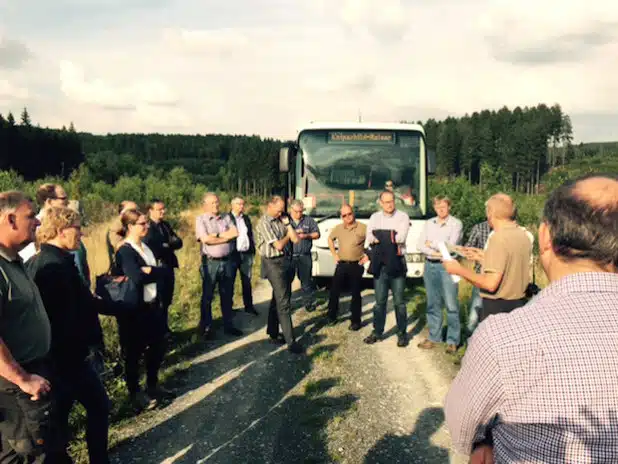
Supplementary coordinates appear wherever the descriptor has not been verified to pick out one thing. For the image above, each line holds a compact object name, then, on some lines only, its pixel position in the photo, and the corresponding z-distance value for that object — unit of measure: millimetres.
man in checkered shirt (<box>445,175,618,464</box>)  1338
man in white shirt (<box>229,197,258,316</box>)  7648
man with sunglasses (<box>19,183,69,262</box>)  4810
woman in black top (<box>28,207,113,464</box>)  3119
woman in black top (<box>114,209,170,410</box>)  4406
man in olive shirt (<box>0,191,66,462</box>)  2514
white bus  9422
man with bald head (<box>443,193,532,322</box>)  4375
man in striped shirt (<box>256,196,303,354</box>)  6336
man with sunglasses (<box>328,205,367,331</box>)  7320
